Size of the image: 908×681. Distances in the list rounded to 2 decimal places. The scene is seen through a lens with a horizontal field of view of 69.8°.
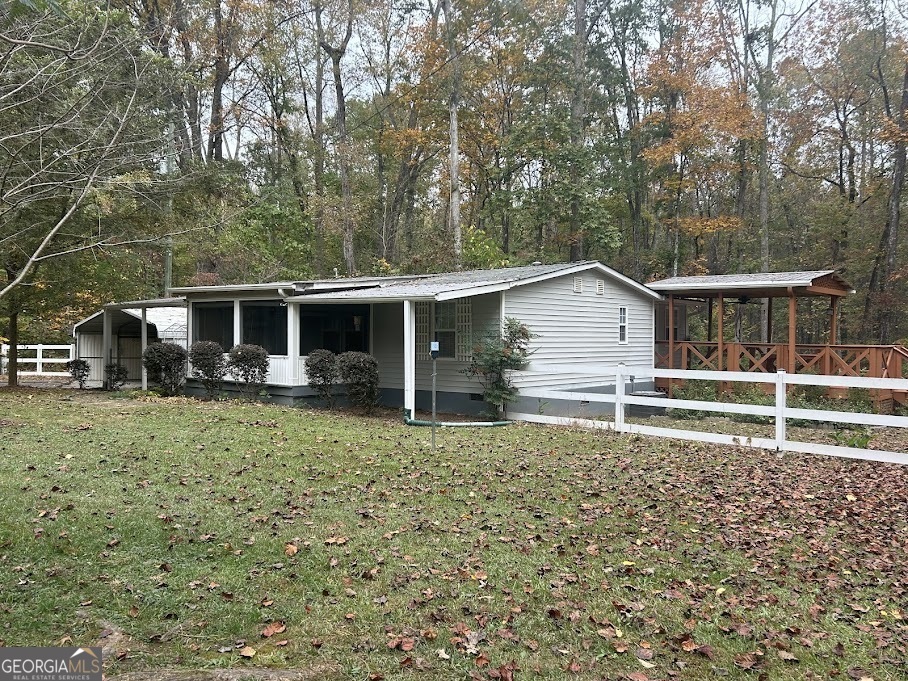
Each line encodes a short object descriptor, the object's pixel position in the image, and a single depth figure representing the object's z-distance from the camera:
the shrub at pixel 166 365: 16.25
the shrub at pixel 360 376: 13.34
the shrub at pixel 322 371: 13.79
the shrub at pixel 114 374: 18.61
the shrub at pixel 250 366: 14.76
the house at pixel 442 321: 13.36
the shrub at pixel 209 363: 15.55
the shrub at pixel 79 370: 18.67
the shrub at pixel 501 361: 12.53
